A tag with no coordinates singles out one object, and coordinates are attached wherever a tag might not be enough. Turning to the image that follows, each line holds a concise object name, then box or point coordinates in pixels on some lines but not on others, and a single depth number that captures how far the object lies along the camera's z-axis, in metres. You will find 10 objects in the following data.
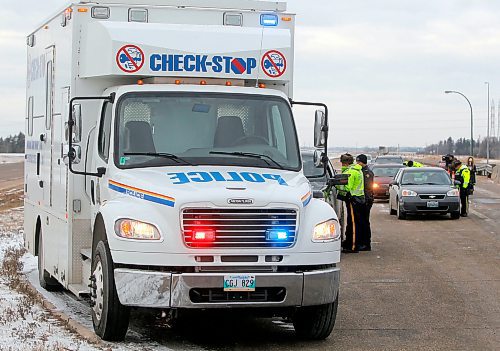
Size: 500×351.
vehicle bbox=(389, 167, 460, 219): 27.72
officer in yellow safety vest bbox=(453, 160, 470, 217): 28.95
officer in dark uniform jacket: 19.66
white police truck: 9.26
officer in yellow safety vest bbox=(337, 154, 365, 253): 19.45
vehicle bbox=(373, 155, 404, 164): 47.89
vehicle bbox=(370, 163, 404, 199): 37.19
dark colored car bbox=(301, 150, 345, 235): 17.09
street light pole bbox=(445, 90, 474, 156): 76.12
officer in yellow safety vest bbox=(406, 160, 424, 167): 32.47
